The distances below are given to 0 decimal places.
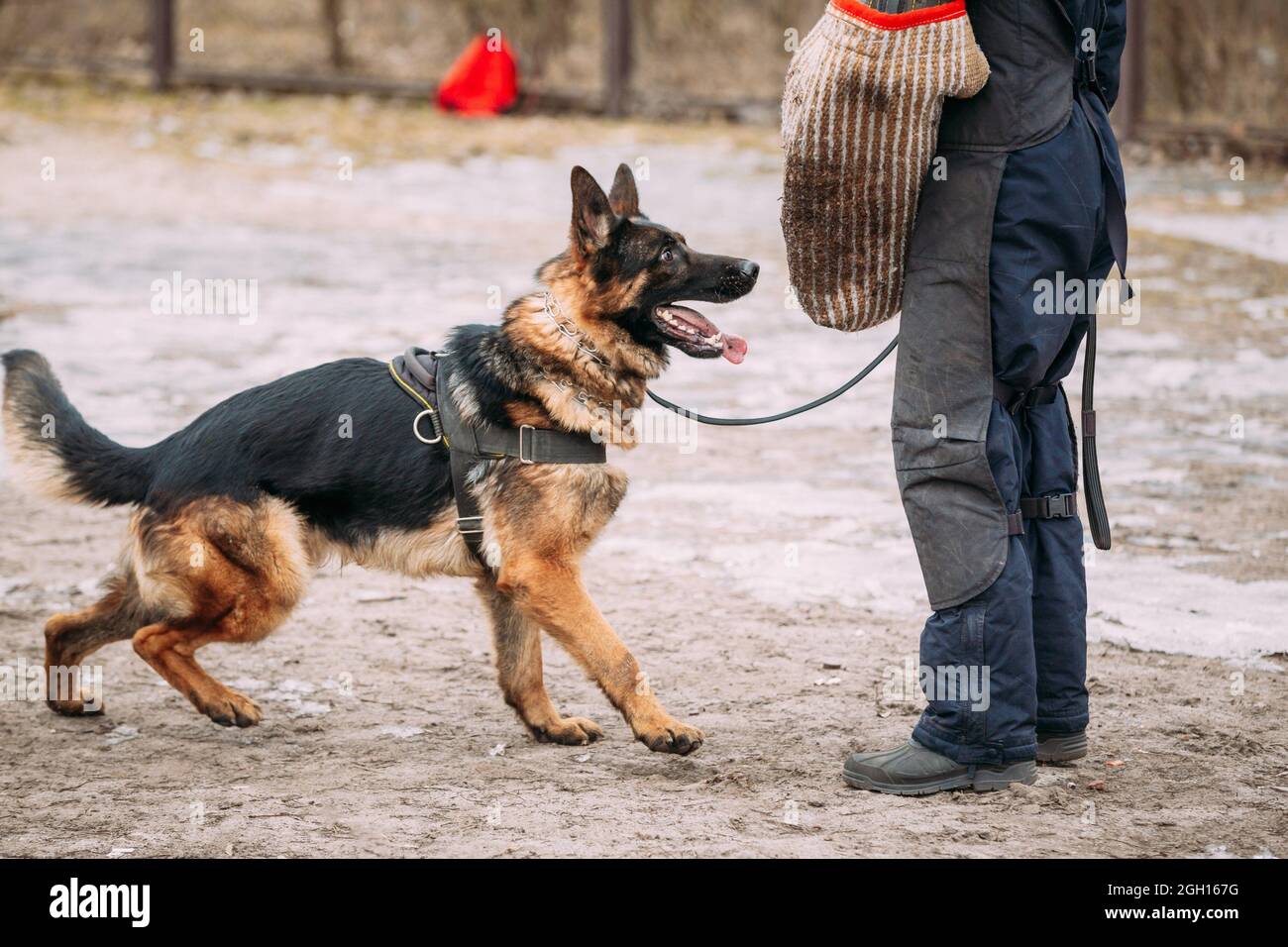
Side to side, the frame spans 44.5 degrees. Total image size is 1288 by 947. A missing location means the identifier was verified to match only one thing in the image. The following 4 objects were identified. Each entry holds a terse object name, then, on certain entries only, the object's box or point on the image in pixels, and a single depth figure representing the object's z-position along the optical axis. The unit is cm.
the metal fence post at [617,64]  1650
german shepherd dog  431
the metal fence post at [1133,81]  1388
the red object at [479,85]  1655
